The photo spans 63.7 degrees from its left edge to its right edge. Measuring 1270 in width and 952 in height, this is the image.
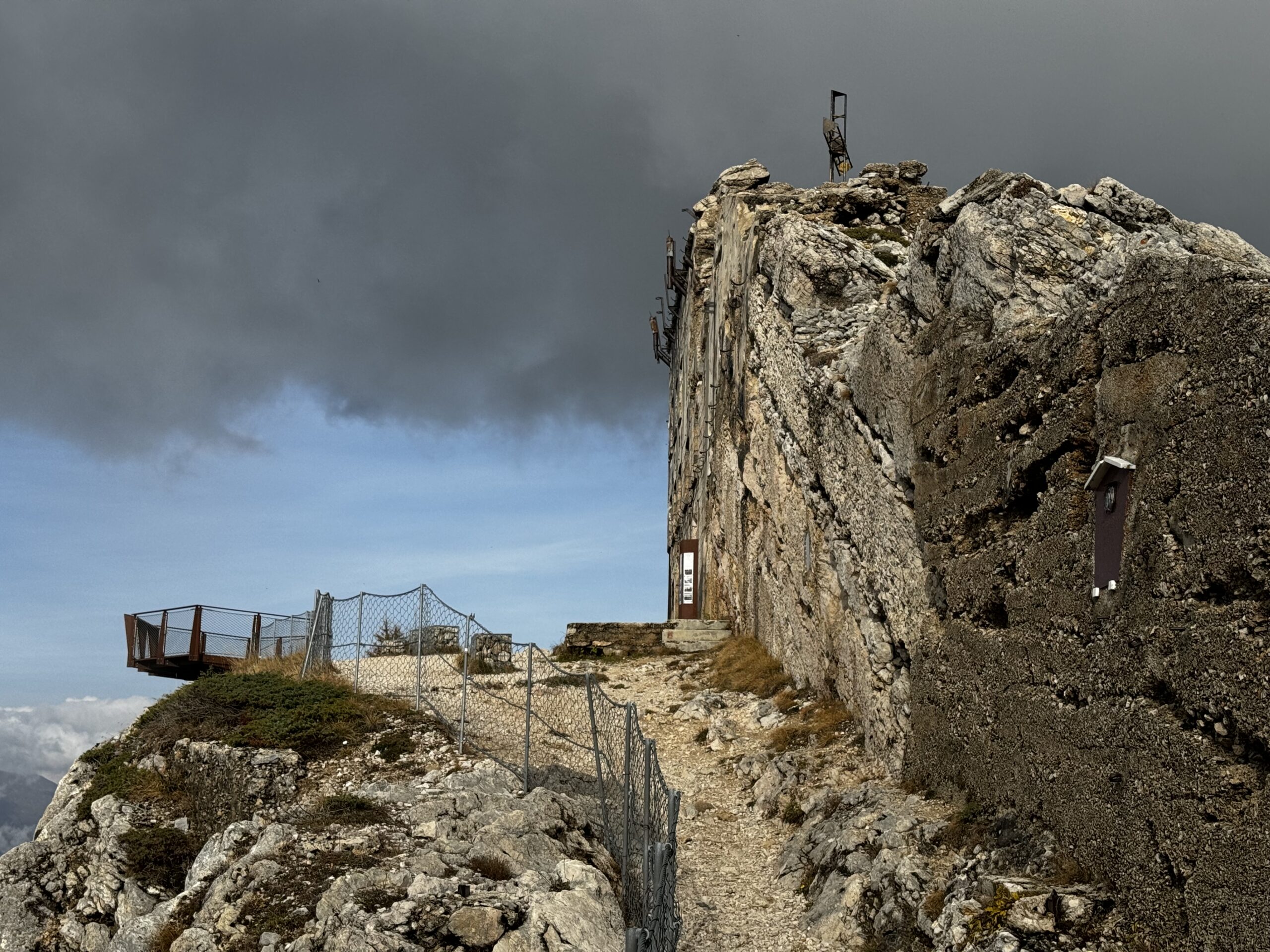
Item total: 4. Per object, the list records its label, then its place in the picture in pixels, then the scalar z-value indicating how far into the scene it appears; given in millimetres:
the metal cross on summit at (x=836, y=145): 29812
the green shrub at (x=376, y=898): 9141
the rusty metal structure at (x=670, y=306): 40156
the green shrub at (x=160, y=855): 12828
